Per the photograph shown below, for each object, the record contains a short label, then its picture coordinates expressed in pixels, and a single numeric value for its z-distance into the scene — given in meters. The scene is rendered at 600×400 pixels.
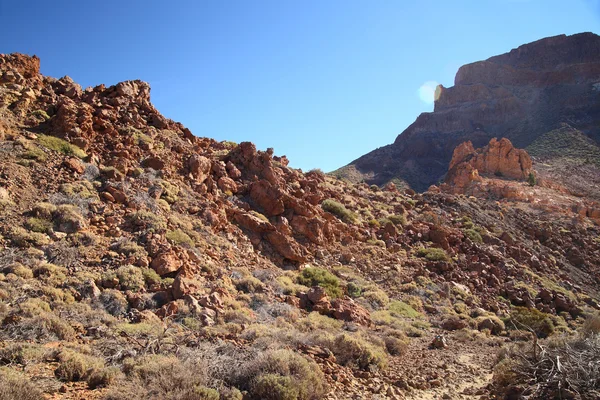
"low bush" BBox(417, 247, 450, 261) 18.52
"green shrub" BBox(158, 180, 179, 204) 14.01
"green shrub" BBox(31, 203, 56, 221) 10.27
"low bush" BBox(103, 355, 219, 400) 4.82
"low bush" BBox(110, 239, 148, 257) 10.32
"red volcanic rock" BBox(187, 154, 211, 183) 16.25
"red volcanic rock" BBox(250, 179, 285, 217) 16.83
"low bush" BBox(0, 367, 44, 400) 4.23
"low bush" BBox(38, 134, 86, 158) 12.96
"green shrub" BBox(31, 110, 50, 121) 14.24
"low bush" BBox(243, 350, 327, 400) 5.38
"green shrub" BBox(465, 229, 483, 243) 22.19
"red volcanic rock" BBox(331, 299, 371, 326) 10.91
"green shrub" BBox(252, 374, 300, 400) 5.33
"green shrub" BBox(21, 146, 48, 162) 12.12
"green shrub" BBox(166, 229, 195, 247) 11.85
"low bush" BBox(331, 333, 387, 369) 7.45
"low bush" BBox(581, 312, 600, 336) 8.16
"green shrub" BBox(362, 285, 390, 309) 13.56
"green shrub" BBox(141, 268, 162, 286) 9.73
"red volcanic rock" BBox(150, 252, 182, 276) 10.28
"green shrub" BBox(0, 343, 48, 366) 5.45
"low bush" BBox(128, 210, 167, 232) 11.64
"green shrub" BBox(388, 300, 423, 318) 13.16
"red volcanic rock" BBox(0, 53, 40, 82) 15.44
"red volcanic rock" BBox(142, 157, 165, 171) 15.12
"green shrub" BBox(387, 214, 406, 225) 21.69
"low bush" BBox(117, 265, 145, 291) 9.22
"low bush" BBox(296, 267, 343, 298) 13.32
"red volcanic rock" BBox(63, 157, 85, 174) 12.66
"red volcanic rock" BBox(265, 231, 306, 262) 14.73
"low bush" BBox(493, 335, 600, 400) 5.62
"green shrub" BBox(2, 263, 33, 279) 8.27
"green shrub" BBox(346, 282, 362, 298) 13.87
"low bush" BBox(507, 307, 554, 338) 13.63
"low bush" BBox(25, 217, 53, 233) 9.84
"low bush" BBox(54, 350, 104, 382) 5.37
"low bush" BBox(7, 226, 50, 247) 9.30
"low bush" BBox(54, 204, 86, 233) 10.25
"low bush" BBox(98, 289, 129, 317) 8.31
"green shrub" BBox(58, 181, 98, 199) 11.60
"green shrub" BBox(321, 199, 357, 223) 19.86
